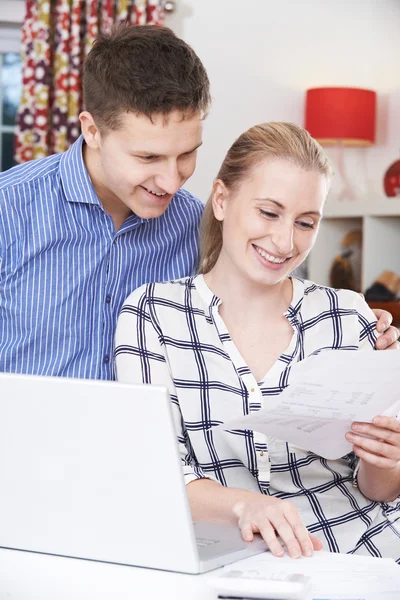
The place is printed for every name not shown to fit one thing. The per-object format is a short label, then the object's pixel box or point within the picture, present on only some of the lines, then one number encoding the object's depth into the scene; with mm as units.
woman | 1519
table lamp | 4102
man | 1751
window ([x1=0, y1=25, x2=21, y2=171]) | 4457
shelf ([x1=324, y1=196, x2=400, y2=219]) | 3848
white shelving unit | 3904
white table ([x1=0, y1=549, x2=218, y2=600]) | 914
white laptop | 888
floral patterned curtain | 4051
